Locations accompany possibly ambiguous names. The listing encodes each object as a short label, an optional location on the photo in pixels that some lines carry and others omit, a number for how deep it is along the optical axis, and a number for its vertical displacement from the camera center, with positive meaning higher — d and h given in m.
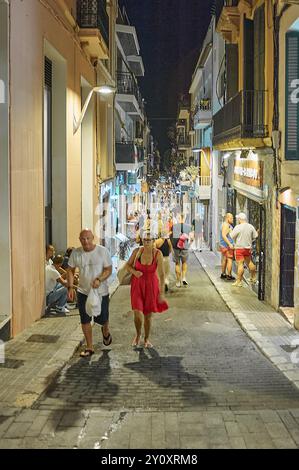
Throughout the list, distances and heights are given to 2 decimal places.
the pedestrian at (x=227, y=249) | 16.98 -1.93
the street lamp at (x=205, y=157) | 32.67 +0.98
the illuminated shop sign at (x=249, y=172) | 15.50 +0.12
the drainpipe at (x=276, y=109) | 12.81 +1.35
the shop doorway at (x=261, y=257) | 14.18 -1.80
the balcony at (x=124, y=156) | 28.36 +0.93
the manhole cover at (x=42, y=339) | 9.44 -2.37
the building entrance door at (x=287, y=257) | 12.54 -1.57
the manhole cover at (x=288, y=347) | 9.30 -2.49
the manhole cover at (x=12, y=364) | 7.95 -2.31
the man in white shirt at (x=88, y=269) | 8.73 -1.24
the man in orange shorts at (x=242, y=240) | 15.80 -1.55
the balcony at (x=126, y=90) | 31.88 +4.37
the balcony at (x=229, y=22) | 17.50 +4.33
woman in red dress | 9.25 -1.51
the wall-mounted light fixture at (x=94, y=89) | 15.25 +2.04
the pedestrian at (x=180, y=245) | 16.17 -1.70
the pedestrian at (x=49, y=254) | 12.39 -1.46
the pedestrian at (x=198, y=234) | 31.07 -2.91
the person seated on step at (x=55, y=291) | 11.77 -2.09
